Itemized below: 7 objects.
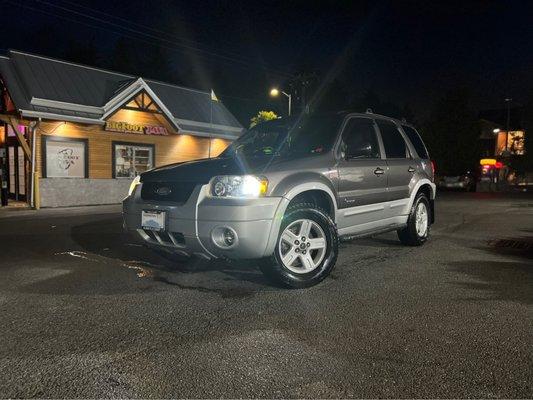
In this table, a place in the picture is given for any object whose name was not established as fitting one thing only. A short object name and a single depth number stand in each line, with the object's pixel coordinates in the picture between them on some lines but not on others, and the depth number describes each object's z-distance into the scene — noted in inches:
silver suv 169.0
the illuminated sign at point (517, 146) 1902.7
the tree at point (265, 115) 951.6
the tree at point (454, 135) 1891.0
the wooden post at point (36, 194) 582.6
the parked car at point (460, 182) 1257.4
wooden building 607.2
